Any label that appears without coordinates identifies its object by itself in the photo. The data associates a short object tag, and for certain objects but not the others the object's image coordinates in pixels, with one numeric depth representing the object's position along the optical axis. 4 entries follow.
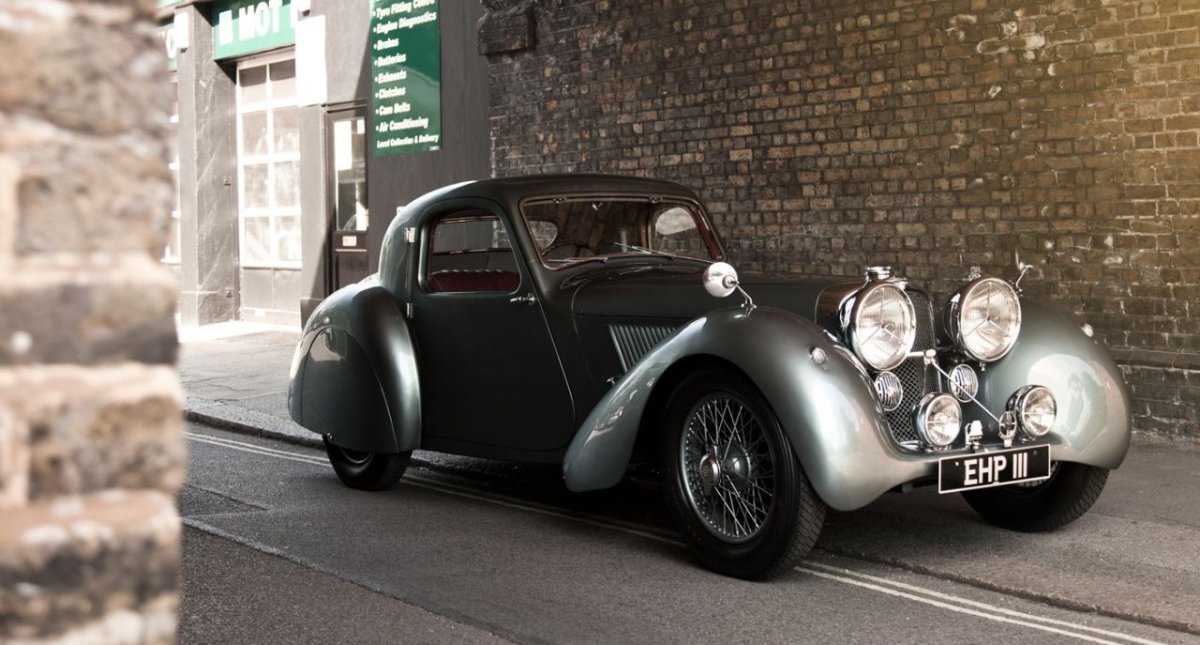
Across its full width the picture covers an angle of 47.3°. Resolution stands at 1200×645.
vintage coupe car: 4.96
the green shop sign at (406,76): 14.12
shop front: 14.09
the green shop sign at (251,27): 16.91
